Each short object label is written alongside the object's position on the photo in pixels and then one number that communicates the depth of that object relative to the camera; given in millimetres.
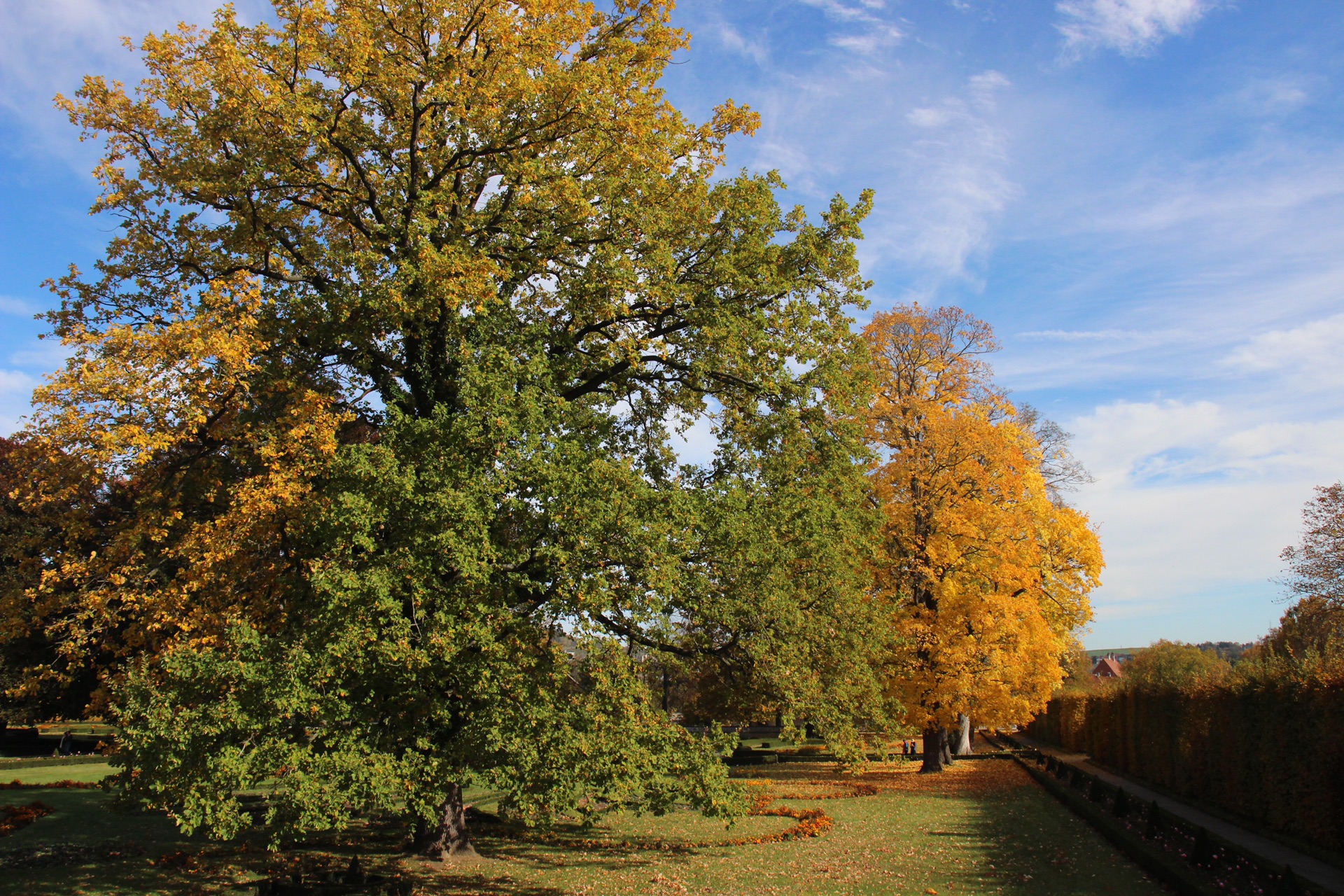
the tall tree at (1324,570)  30516
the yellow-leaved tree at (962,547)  23953
